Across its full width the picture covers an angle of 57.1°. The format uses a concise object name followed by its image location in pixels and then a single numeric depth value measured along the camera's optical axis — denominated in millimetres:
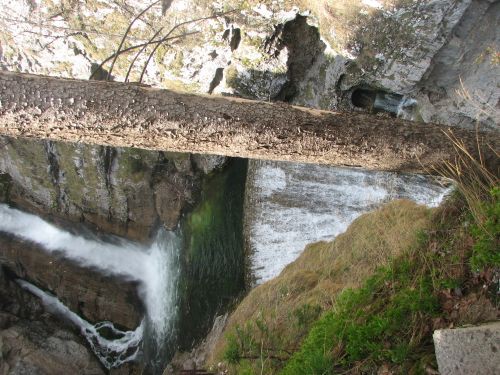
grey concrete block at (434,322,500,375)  2504
